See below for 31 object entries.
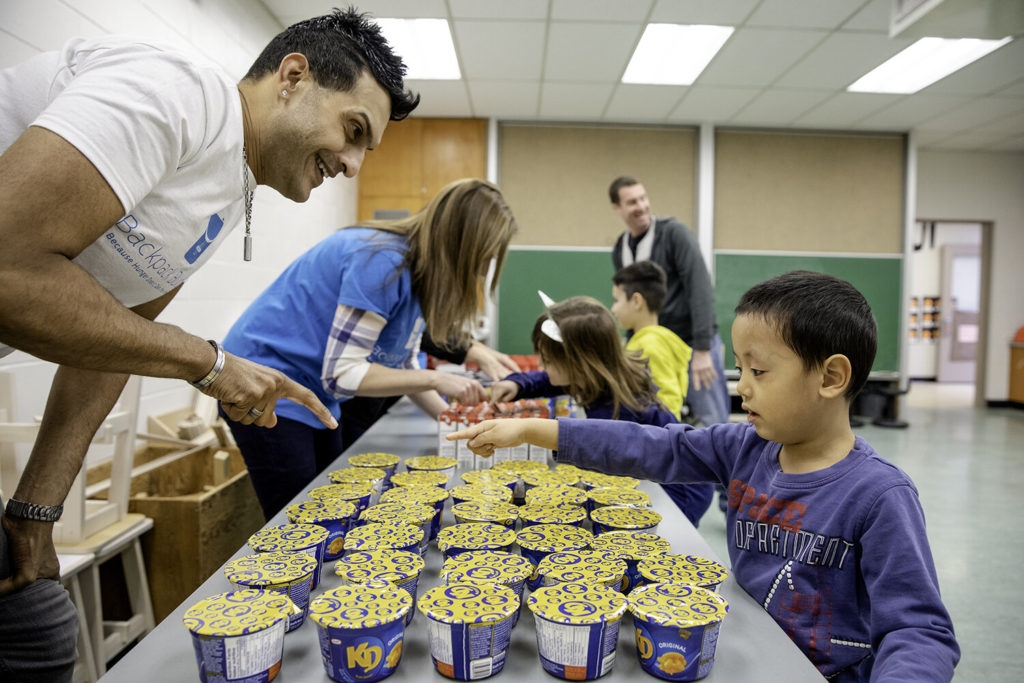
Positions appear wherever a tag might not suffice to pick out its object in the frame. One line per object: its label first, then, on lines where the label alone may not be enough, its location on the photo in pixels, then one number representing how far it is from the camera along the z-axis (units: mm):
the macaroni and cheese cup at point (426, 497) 1150
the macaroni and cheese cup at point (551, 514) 1089
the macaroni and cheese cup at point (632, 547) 921
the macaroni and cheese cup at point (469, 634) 703
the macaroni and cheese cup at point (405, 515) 1043
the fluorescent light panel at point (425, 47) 4223
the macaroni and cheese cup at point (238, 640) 675
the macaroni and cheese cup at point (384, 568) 839
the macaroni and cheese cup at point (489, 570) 837
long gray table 719
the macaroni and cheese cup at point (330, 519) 1015
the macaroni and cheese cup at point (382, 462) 1383
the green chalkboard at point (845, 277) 6273
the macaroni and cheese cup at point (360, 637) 693
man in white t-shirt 673
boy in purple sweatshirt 811
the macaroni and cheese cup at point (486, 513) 1081
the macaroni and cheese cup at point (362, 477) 1253
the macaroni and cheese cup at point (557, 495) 1181
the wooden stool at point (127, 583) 1811
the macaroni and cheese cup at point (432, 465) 1409
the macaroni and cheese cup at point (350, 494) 1136
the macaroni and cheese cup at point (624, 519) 1063
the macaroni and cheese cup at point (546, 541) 967
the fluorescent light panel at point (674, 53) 4281
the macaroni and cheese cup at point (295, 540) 929
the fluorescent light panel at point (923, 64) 4477
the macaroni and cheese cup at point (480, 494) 1188
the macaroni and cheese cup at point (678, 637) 711
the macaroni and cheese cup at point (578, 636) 710
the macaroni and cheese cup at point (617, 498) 1162
